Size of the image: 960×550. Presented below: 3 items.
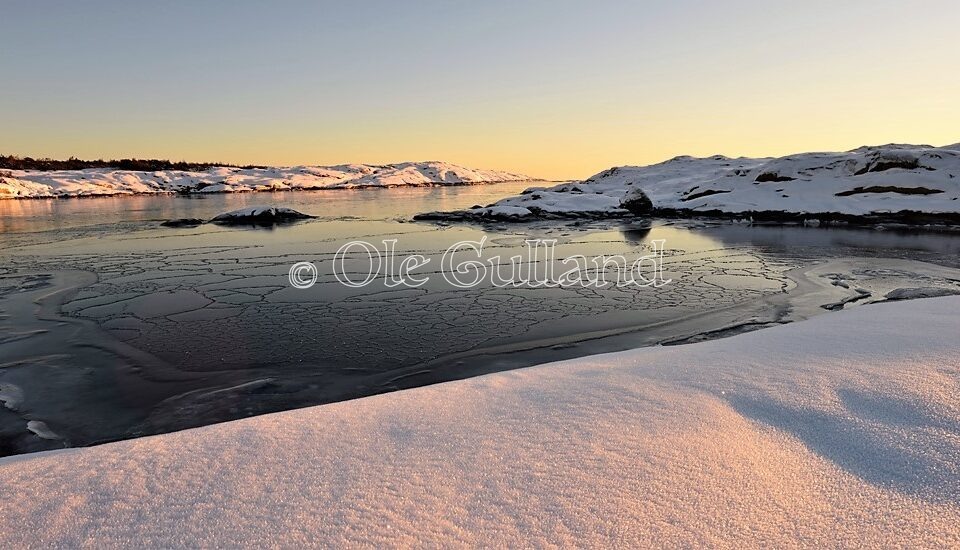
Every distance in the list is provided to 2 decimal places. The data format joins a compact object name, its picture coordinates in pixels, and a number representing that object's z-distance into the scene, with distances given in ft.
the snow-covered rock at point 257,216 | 76.43
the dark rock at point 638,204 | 84.74
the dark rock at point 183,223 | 68.00
